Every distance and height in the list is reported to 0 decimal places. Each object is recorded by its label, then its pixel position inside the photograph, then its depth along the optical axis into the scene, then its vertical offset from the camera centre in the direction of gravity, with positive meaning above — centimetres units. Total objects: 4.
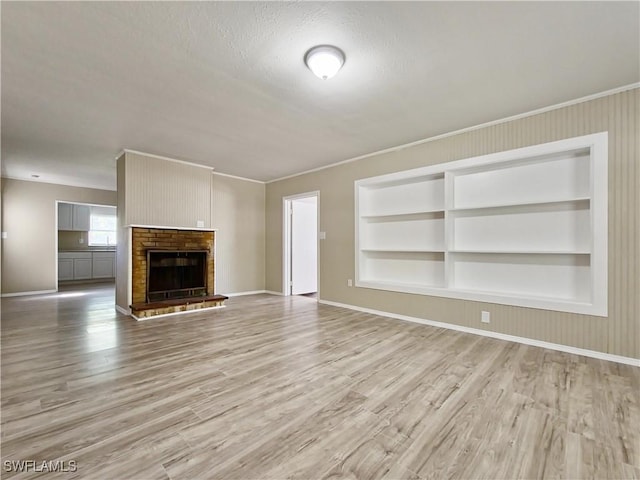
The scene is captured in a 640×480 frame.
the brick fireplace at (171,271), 457 -53
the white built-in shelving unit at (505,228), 302 +14
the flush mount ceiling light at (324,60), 221 +137
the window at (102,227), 912 +41
